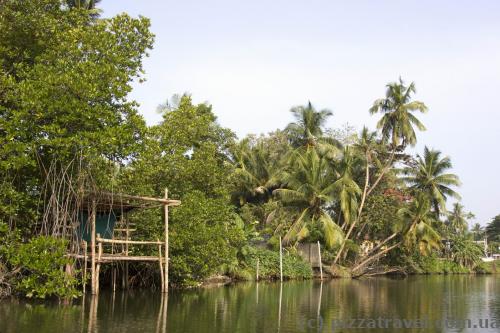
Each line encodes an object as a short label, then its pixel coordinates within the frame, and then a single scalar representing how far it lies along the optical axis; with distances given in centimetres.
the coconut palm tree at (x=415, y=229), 3334
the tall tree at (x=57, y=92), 1380
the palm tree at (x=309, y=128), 3409
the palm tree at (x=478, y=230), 7019
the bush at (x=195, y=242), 1960
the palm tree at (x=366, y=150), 3362
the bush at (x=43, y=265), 1355
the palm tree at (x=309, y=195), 2947
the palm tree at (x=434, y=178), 3606
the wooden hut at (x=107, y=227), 1628
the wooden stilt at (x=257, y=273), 2639
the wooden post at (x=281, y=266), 2704
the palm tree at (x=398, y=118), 3416
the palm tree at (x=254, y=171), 3431
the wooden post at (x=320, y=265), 2973
